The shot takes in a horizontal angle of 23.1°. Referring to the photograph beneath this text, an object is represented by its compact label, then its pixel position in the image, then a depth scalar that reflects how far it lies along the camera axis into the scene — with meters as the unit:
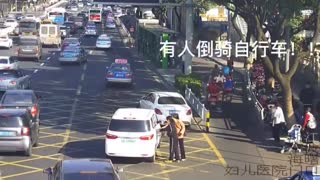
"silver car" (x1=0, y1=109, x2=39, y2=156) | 22.22
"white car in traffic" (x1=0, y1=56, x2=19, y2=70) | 44.16
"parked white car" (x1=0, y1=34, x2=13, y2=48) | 66.79
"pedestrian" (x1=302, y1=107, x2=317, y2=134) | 24.26
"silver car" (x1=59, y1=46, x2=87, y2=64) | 54.09
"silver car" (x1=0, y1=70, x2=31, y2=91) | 36.12
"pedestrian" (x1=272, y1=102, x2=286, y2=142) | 25.62
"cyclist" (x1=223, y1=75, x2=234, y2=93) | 35.09
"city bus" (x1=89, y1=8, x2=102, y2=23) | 120.70
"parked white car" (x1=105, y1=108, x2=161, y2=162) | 21.88
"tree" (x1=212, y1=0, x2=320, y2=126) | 25.24
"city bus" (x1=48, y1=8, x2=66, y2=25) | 103.76
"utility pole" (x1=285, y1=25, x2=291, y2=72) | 30.84
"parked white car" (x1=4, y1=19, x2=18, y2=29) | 88.89
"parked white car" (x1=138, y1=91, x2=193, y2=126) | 27.88
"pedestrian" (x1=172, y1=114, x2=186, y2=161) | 22.78
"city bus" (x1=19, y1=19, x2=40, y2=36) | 75.88
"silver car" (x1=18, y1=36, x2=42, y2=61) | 55.59
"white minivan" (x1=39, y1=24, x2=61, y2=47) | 69.56
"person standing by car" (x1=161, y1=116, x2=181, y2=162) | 22.58
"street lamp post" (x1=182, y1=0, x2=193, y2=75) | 43.72
